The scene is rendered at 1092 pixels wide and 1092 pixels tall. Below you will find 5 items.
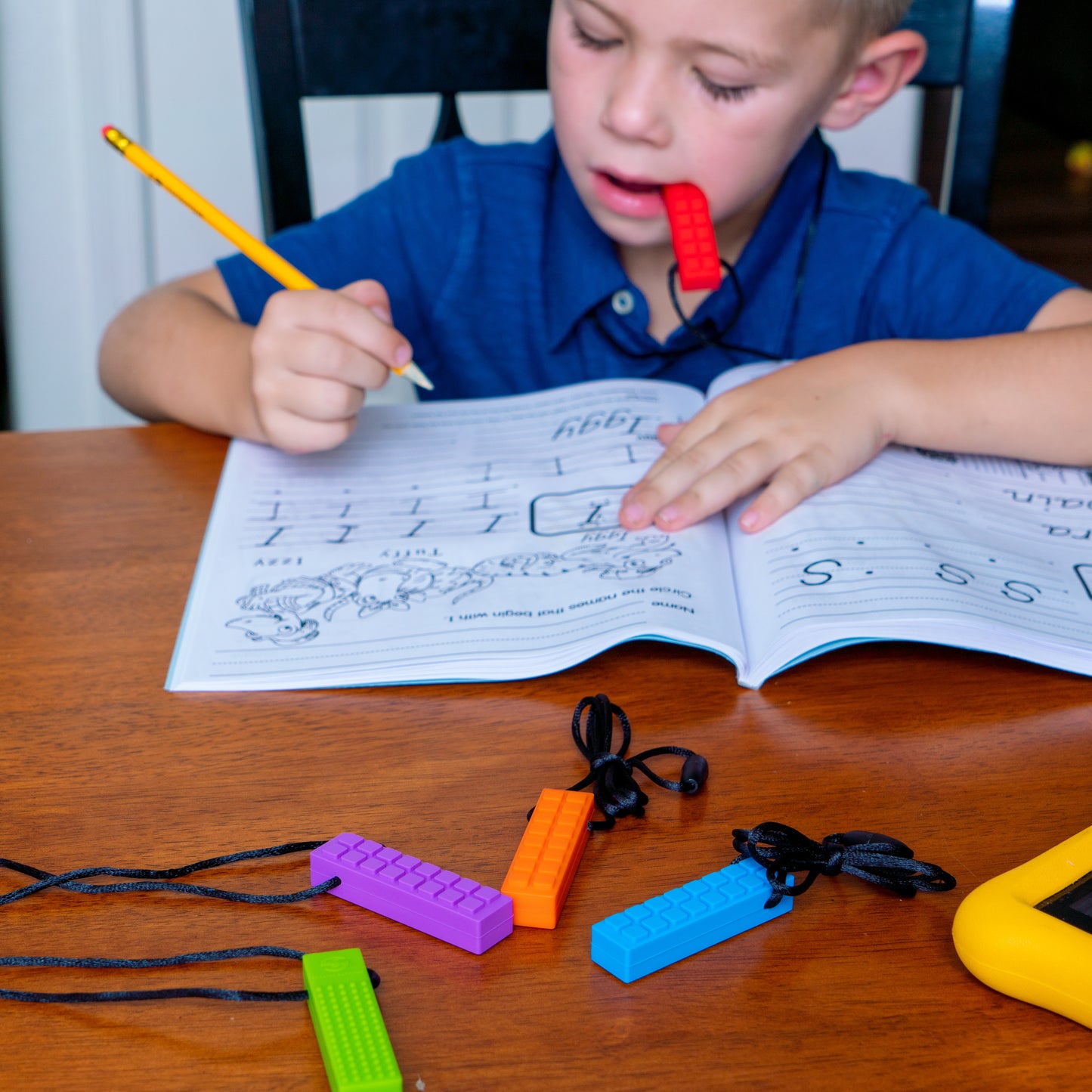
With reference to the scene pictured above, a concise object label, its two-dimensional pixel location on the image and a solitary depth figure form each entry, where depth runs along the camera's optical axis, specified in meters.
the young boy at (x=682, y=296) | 0.67
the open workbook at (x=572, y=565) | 0.50
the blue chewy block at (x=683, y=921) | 0.33
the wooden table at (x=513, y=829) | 0.31
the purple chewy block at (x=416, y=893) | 0.34
